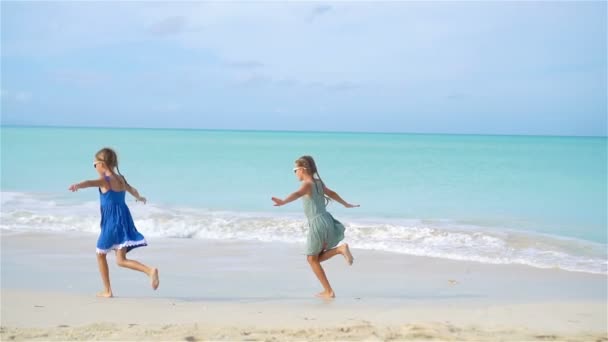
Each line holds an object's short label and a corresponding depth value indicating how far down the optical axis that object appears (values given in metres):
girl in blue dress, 6.07
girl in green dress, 6.24
